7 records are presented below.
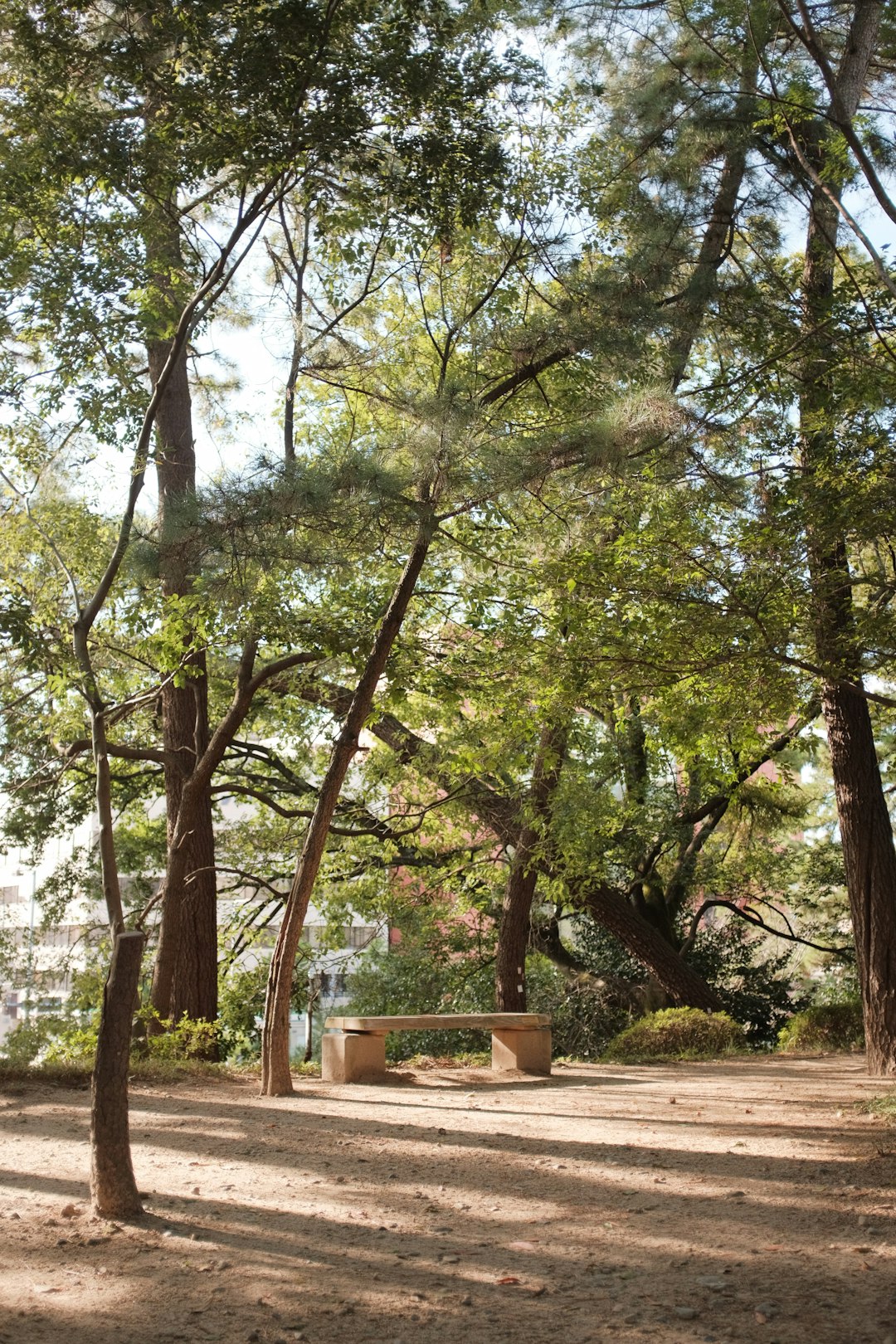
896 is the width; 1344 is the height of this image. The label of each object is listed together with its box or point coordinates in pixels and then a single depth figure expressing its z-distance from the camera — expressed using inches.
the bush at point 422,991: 661.3
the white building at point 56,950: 588.1
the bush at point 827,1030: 499.8
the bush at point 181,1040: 376.5
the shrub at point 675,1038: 481.4
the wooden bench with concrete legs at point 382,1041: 367.9
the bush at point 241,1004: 591.8
